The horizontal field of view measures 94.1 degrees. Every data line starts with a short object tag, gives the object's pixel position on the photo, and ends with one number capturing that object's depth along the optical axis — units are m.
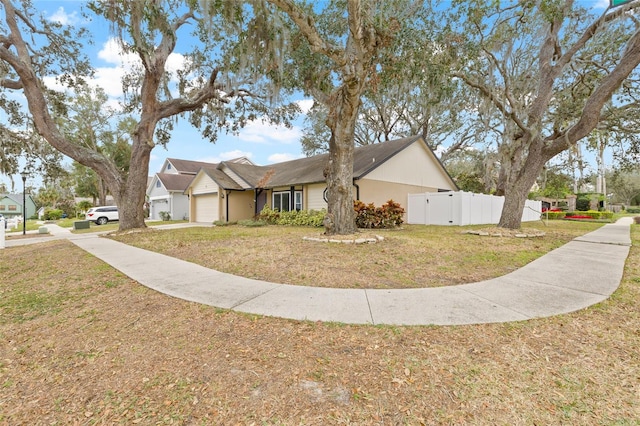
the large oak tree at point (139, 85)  10.95
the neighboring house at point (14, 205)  53.44
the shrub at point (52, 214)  35.91
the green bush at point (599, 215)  24.30
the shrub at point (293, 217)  15.14
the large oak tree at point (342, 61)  7.68
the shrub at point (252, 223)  16.29
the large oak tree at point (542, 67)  9.16
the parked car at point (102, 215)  24.36
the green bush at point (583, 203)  33.34
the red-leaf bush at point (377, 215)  13.62
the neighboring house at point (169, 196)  26.47
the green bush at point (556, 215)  26.24
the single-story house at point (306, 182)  16.39
